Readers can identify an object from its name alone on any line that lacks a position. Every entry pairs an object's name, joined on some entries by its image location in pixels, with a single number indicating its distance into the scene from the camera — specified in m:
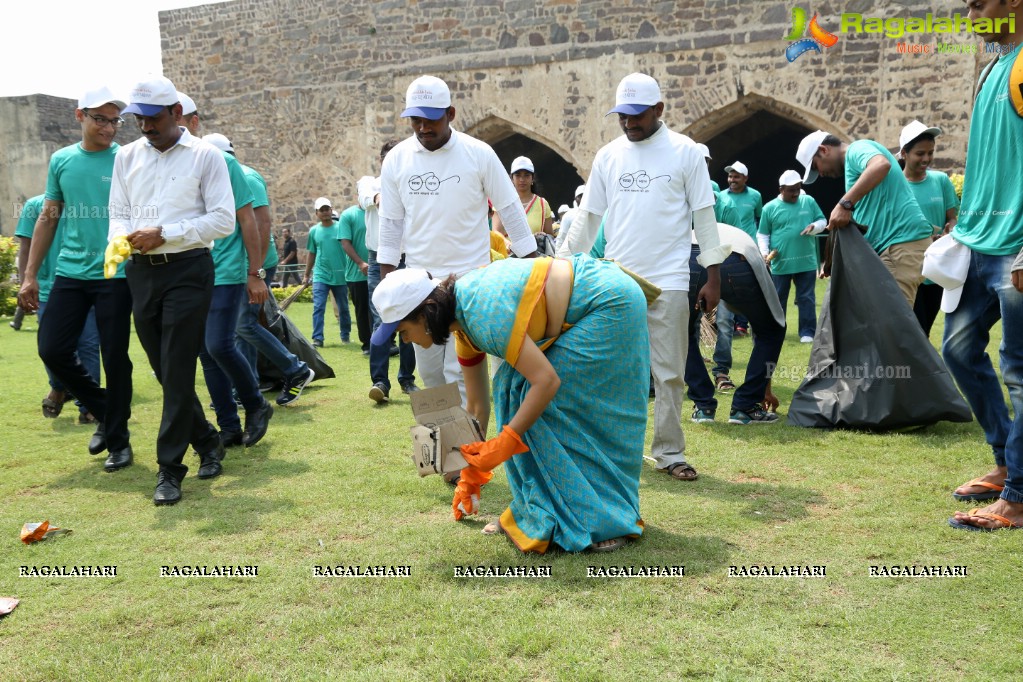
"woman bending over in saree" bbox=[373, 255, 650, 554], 3.42
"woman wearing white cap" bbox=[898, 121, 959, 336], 6.22
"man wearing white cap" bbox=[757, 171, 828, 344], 9.93
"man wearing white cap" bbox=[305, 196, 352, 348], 11.47
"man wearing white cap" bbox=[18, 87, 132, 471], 5.24
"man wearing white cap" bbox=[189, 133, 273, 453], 5.70
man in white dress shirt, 4.59
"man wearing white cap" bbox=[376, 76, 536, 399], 4.87
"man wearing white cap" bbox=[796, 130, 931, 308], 5.93
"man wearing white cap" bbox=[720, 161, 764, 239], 9.91
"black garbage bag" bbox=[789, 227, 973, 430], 5.44
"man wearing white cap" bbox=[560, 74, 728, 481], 4.91
